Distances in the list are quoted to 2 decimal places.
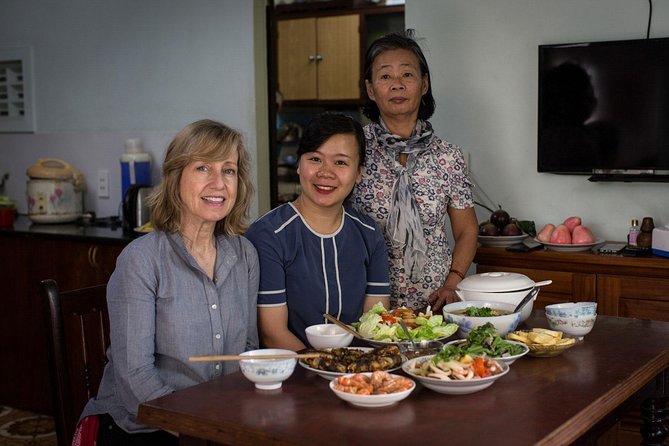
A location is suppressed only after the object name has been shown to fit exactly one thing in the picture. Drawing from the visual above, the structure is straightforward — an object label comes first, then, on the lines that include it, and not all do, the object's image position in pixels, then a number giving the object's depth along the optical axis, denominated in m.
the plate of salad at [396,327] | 2.04
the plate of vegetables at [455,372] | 1.70
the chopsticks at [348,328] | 2.02
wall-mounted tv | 3.49
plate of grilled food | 1.81
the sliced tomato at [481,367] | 1.73
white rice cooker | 4.38
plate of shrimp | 1.62
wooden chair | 2.12
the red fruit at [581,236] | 3.47
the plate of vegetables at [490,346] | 1.87
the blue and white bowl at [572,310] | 2.14
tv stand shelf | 3.50
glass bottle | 3.43
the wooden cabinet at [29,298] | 4.03
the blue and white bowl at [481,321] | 2.10
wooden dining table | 1.52
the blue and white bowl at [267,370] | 1.75
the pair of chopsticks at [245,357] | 1.75
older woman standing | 2.85
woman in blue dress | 2.32
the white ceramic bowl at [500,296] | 2.28
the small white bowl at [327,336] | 1.98
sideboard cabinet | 3.26
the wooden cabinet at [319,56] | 6.09
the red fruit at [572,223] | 3.55
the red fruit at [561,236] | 3.49
